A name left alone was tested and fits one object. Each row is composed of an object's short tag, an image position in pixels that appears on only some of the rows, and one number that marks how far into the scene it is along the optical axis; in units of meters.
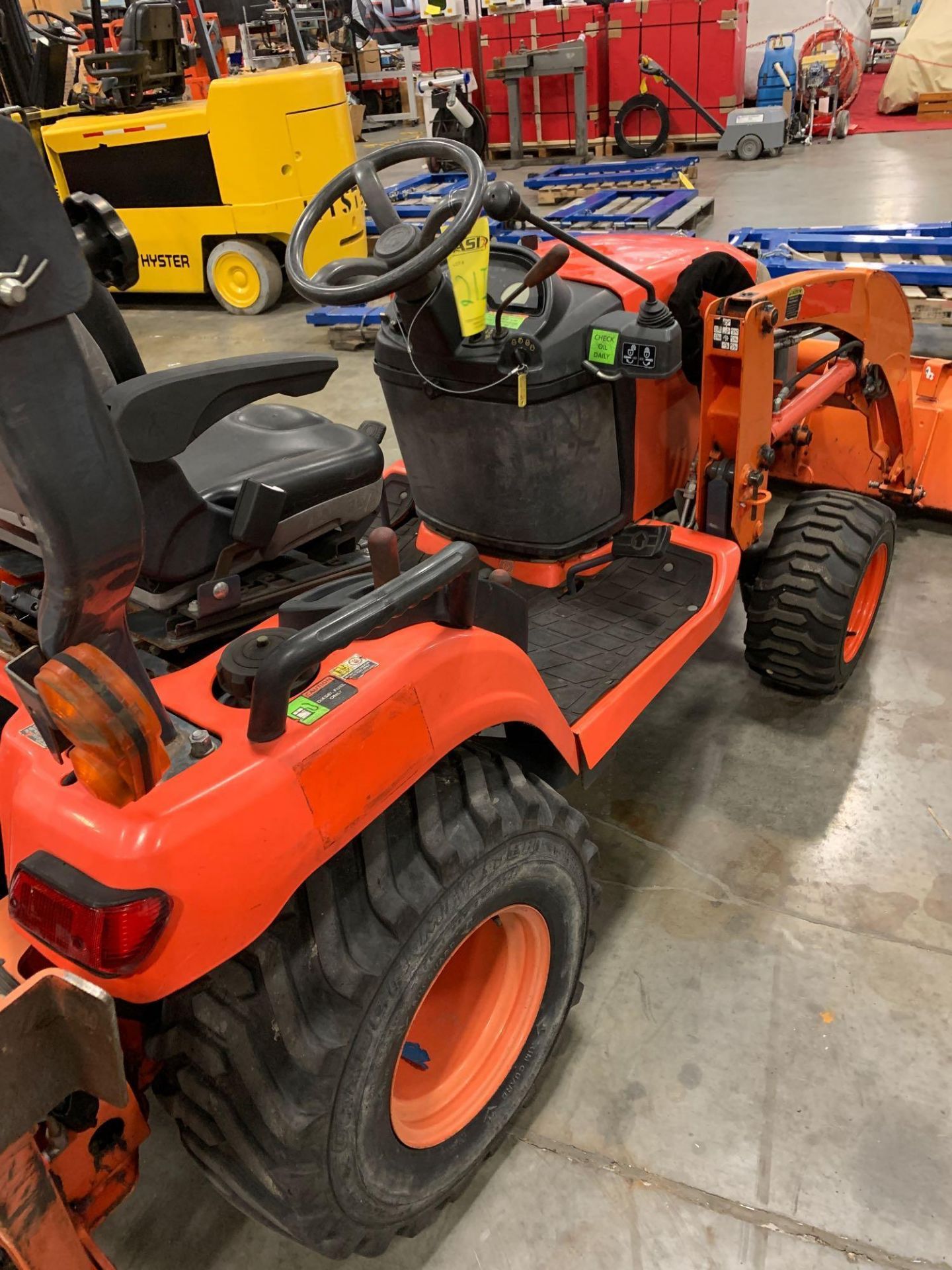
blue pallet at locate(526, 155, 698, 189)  7.72
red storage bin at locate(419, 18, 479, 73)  10.17
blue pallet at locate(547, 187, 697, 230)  6.21
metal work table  8.95
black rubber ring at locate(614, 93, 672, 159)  9.64
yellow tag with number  2.01
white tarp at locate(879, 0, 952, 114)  10.01
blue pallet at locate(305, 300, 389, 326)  5.75
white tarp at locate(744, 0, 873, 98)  11.22
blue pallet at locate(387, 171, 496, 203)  7.66
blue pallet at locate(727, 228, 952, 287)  4.39
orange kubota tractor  1.05
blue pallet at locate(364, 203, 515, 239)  6.48
